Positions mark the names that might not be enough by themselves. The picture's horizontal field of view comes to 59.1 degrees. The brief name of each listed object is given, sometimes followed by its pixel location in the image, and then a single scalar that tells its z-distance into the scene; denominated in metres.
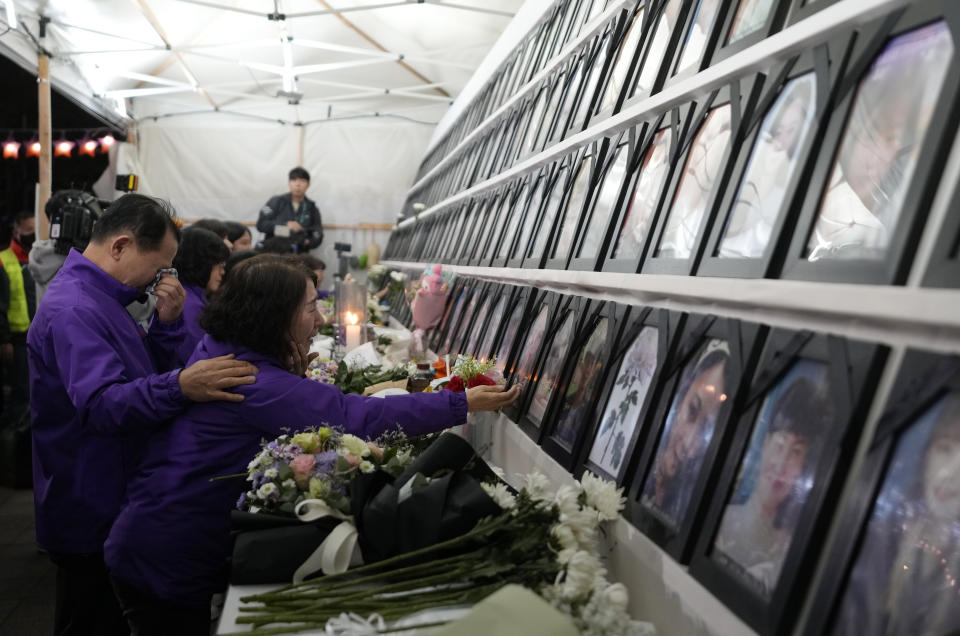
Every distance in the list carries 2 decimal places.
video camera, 3.93
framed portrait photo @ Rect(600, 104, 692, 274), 2.06
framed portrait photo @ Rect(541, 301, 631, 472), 2.12
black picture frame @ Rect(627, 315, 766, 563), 1.52
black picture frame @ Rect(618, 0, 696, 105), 2.31
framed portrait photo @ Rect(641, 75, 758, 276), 1.77
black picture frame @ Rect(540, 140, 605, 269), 2.71
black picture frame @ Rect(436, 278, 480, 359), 4.13
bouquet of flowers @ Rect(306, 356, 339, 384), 3.74
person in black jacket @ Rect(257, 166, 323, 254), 10.55
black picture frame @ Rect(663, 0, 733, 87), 2.03
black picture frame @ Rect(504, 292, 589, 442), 2.47
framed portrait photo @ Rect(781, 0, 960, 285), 1.21
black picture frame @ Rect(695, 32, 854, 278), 1.48
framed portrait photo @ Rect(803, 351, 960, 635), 1.05
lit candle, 4.85
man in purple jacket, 2.51
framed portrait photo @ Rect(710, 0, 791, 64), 1.73
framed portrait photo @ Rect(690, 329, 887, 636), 1.24
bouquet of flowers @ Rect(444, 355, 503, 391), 2.80
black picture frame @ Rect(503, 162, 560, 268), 3.31
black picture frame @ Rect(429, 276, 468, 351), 4.53
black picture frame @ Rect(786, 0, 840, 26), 1.56
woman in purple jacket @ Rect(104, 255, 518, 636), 2.36
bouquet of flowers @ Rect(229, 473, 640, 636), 1.62
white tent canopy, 8.83
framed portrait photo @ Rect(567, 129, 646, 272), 2.39
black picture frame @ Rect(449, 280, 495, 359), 3.84
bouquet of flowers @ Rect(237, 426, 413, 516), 2.02
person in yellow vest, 6.60
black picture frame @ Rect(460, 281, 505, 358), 3.58
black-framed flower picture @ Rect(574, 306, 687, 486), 1.82
